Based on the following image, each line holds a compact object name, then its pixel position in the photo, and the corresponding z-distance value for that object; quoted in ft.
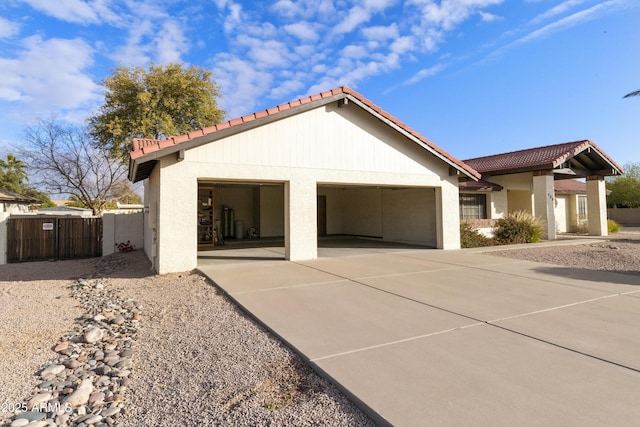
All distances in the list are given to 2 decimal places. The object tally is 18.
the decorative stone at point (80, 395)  10.87
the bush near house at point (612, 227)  69.55
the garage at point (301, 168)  29.76
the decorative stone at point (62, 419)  9.86
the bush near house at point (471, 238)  47.39
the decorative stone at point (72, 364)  13.62
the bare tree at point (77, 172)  77.36
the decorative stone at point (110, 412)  10.10
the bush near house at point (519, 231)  51.39
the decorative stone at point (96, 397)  10.97
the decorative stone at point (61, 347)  15.25
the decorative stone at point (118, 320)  18.40
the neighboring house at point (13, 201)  76.23
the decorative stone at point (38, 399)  10.82
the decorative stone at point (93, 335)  16.16
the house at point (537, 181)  55.72
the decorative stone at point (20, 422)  9.65
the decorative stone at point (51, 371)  12.78
